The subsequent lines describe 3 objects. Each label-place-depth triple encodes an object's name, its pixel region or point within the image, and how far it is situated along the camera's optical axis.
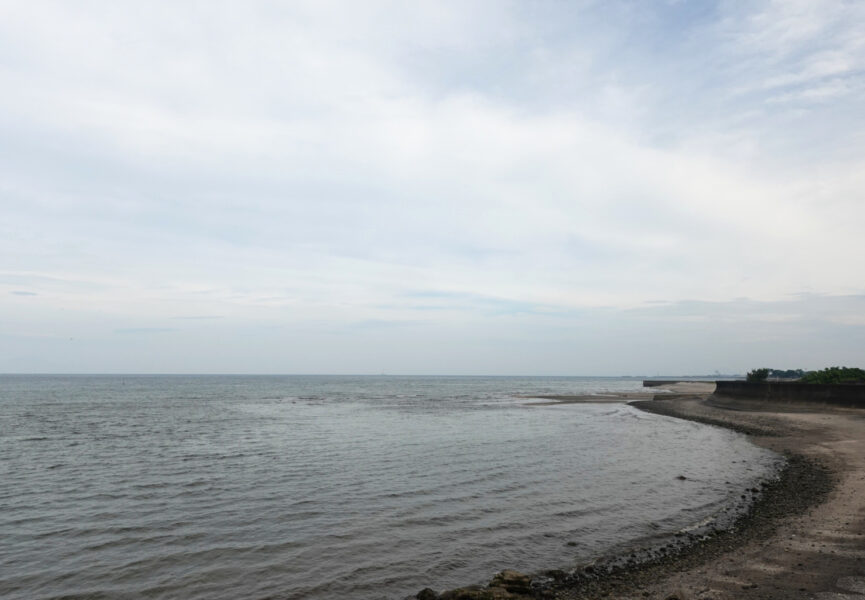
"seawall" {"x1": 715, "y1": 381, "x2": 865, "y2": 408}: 42.38
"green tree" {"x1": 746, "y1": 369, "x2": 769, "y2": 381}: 71.06
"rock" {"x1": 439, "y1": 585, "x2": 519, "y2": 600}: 10.02
